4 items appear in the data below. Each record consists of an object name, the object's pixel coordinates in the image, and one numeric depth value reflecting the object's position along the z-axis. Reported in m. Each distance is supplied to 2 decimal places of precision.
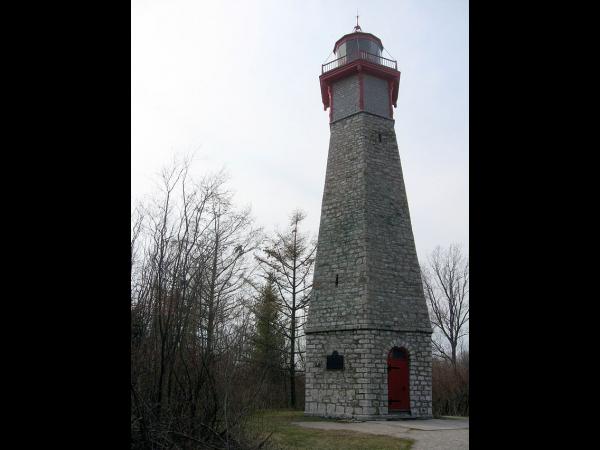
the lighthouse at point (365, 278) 14.62
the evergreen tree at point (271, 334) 20.80
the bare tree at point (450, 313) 27.94
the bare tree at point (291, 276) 22.31
